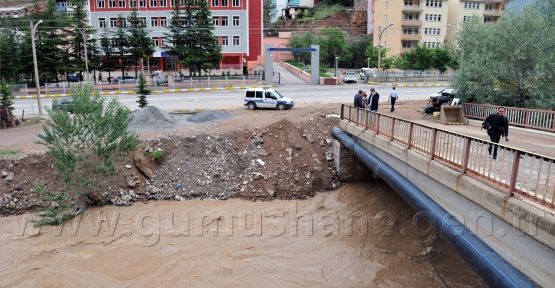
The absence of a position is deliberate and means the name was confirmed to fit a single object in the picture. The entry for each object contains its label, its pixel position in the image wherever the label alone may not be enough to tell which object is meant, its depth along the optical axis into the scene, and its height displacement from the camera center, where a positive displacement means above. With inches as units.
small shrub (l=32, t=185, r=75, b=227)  607.2 -204.9
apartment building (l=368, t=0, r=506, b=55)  2920.8 +339.8
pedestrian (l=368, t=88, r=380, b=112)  754.8 -54.1
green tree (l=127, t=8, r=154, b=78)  2007.9 +122.9
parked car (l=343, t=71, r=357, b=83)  1988.4 -39.3
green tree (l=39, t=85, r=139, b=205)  635.5 -108.3
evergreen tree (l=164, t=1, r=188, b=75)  1996.8 +144.4
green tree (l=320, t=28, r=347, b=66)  2979.8 +167.1
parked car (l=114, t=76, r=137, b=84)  1896.8 -53.2
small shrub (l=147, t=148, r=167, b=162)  772.6 -153.1
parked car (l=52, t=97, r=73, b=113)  1030.2 -82.8
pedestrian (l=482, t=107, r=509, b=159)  444.1 -56.0
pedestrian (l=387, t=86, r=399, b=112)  952.6 -59.1
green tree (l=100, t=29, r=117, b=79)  2058.3 +50.5
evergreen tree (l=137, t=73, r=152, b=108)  1054.6 -59.0
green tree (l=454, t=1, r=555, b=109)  789.2 +17.3
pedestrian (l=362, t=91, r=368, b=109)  790.5 -55.4
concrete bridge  249.4 -89.2
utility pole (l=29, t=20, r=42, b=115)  1096.2 -20.6
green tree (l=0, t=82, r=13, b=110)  1011.1 -67.8
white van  1088.8 -77.1
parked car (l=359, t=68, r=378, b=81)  2120.6 -23.3
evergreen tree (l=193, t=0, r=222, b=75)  2006.6 +117.9
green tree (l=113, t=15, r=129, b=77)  2020.2 +110.1
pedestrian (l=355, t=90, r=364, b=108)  764.6 -53.2
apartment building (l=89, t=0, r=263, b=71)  2351.1 +266.0
